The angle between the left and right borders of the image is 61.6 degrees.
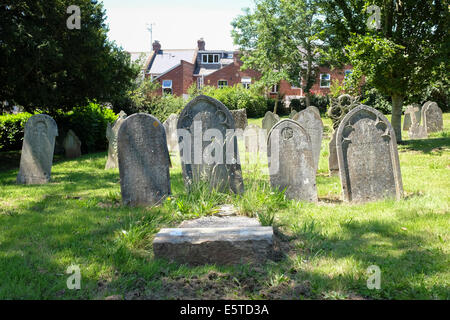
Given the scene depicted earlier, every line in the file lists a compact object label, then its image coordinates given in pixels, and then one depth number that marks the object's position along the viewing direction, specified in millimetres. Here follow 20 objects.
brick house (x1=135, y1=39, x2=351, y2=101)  43656
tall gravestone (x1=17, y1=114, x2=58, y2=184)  8609
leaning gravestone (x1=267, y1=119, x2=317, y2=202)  6516
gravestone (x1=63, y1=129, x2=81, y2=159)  14648
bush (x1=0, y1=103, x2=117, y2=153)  15008
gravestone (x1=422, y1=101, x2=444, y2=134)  16250
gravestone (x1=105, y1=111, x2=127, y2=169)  10858
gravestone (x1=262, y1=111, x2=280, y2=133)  14856
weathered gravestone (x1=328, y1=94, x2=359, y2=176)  9578
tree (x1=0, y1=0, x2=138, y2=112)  11344
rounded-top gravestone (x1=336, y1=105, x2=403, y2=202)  6301
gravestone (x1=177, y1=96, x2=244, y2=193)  6641
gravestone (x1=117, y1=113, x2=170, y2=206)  6445
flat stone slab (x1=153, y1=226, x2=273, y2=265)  3965
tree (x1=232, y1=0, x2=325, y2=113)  32594
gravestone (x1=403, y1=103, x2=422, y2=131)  16609
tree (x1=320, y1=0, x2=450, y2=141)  11984
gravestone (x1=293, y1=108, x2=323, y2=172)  9006
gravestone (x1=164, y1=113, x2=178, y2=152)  14523
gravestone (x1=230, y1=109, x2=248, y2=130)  21000
